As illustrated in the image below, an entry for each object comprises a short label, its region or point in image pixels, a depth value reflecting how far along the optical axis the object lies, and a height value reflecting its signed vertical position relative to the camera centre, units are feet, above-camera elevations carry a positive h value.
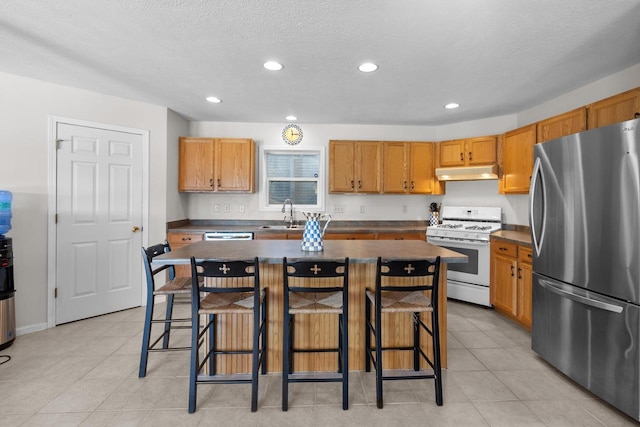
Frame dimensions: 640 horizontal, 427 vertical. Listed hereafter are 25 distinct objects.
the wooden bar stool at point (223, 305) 6.13 -1.87
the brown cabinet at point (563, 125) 9.34 +2.94
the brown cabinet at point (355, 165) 14.60 +2.32
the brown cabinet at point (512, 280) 10.04 -2.24
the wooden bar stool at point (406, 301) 6.23 -1.85
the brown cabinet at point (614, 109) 7.84 +2.87
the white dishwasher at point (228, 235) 13.00 -0.89
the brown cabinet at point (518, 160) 11.55 +2.18
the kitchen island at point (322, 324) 7.43 -2.68
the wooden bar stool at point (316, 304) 6.11 -1.86
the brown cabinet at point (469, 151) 13.29 +2.83
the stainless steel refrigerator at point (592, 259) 5.92 -0.93
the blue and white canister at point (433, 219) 15.02 -0.20
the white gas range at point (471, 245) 12.14 -1.23
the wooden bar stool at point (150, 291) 7.29 -1.84
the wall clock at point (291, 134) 15.23 +3.92
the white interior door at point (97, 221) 10.66 -0.28
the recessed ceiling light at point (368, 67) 8.81 +4.26
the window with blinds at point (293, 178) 15.71 +1.83
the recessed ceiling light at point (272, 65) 8.83 +4.28
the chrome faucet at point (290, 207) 15.22 +0.34
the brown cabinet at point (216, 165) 14.07 +2.23
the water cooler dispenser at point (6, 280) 8.76 -1.93
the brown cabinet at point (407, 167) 14.66 +2.26
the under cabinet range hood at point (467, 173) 13.15 +1.86
